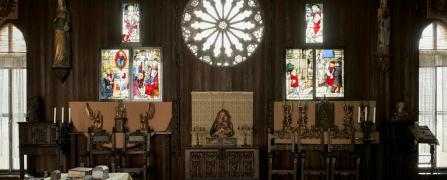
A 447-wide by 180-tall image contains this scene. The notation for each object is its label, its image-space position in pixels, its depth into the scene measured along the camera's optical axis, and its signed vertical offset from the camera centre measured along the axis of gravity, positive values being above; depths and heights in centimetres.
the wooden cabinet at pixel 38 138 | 980 -98
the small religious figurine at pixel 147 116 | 1013 -57
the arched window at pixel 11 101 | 1082 -27
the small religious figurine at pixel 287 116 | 1014 -57
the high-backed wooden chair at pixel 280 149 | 970 -124
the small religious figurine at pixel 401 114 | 981 -52
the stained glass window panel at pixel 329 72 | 1027 +34
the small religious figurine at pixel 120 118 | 1005 -60
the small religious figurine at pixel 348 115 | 1008 -55
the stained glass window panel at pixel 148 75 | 1032 +29
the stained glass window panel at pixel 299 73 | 1030 +32
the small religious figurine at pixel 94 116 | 1016 -57
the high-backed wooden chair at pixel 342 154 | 961 -133
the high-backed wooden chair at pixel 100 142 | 973 -107
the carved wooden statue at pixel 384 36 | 1002 +107
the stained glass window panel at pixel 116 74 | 1036 +31
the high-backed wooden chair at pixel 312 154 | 972 -135
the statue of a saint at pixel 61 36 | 1013 +110
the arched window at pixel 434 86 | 1045 +4
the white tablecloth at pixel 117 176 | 648 -119
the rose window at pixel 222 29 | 1034 +126
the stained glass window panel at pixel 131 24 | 1036 +137
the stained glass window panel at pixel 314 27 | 1033 +129
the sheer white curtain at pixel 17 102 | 1087 -29
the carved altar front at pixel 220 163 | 963 -147
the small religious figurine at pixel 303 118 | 1016 -62
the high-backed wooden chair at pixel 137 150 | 970 -124
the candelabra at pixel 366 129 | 952 -81
